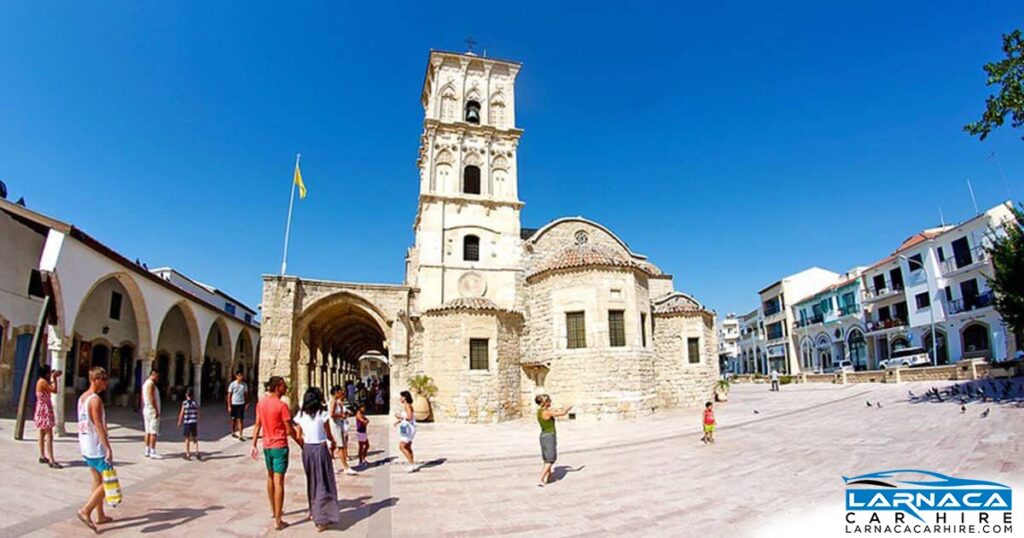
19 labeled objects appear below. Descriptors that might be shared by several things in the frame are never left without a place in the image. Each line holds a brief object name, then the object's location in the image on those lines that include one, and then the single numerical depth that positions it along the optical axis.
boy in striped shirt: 9.90
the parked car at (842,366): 39.29
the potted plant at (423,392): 19.06
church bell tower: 22.38
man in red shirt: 5.62
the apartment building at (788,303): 49.59
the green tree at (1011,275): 16.78
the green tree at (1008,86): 13.30
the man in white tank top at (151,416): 9.38
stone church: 19.45
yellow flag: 22.94
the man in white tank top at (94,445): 5.39
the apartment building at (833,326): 40.62
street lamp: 31.84
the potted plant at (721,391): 24.47
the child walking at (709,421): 11.57
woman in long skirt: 5.73
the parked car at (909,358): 30.36
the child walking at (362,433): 10.02
